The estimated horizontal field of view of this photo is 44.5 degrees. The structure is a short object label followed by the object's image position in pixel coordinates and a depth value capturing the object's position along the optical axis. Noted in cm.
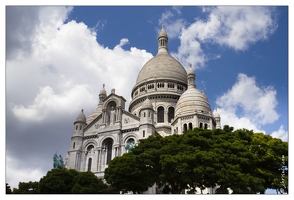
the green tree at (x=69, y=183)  2975
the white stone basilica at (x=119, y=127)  4334
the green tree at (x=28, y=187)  3217
